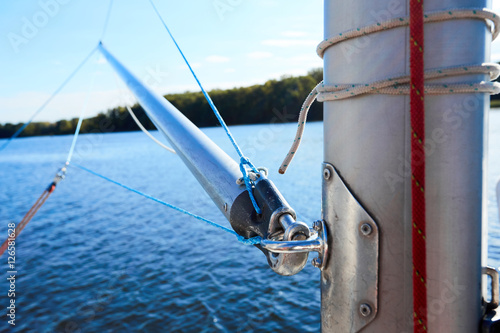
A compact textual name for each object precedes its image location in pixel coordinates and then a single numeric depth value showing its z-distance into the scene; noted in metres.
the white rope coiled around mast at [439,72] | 0.33
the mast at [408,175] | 0.34
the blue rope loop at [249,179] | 0.52
